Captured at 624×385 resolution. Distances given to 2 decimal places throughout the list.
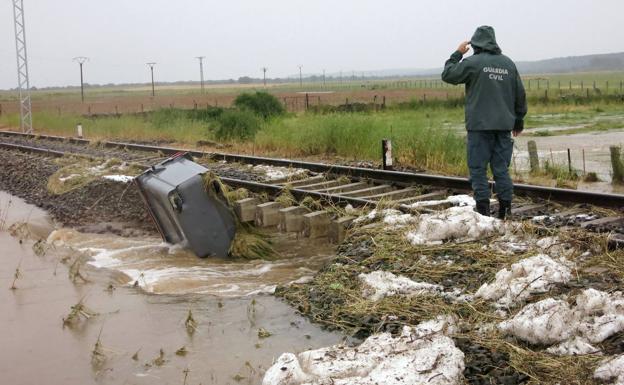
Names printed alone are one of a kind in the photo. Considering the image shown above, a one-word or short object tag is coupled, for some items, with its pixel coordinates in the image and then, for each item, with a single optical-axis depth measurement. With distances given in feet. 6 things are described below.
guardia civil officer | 23.80
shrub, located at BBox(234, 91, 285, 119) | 100.73
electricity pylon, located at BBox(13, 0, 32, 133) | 97.04
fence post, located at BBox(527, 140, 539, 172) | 41.50
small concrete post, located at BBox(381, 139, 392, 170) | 38.68
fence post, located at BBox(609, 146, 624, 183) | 39.11
